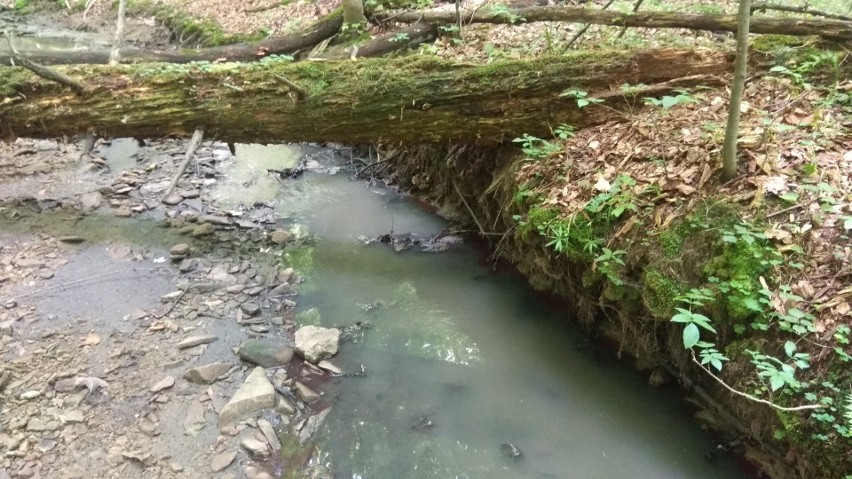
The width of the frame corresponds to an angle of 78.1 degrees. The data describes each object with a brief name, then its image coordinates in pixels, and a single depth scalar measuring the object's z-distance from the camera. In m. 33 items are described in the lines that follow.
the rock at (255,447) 3.27
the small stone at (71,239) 5.22
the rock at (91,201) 5.91
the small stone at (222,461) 3.16
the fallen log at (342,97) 4.57
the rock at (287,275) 5.06
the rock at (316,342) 4.07
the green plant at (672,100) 3.33
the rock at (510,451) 3.36
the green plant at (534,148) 4.34
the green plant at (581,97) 4.12
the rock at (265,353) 3.99
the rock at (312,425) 3.46
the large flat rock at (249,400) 3.50
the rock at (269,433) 3.36
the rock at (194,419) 3.39
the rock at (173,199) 6.22
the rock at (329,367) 4.01
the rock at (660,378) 3.76
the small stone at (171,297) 4.54
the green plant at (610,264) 3.49
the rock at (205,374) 3.75
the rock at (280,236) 5.69
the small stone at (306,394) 3.74
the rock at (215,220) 5.92
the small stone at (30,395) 3.44
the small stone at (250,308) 4.55
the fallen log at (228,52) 7.55
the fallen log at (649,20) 4.22
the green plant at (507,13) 6.48
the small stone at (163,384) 3.64
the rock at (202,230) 5.61
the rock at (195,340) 4.06
